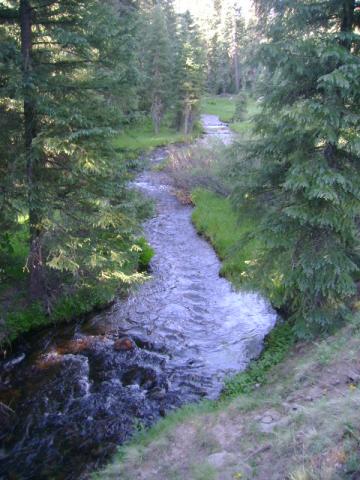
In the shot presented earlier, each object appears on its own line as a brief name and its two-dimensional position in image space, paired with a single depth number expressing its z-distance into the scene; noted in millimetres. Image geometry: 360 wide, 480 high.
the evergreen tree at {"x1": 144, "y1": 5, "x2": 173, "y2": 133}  42438
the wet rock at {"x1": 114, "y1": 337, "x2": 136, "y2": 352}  11070
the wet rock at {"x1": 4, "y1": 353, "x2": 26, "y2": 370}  10331
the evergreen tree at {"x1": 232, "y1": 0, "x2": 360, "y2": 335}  7824
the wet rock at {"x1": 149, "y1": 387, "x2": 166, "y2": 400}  9266
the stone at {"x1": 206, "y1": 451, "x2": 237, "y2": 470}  5547
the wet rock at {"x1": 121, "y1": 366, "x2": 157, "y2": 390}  9734
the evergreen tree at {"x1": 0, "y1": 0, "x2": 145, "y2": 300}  9883
